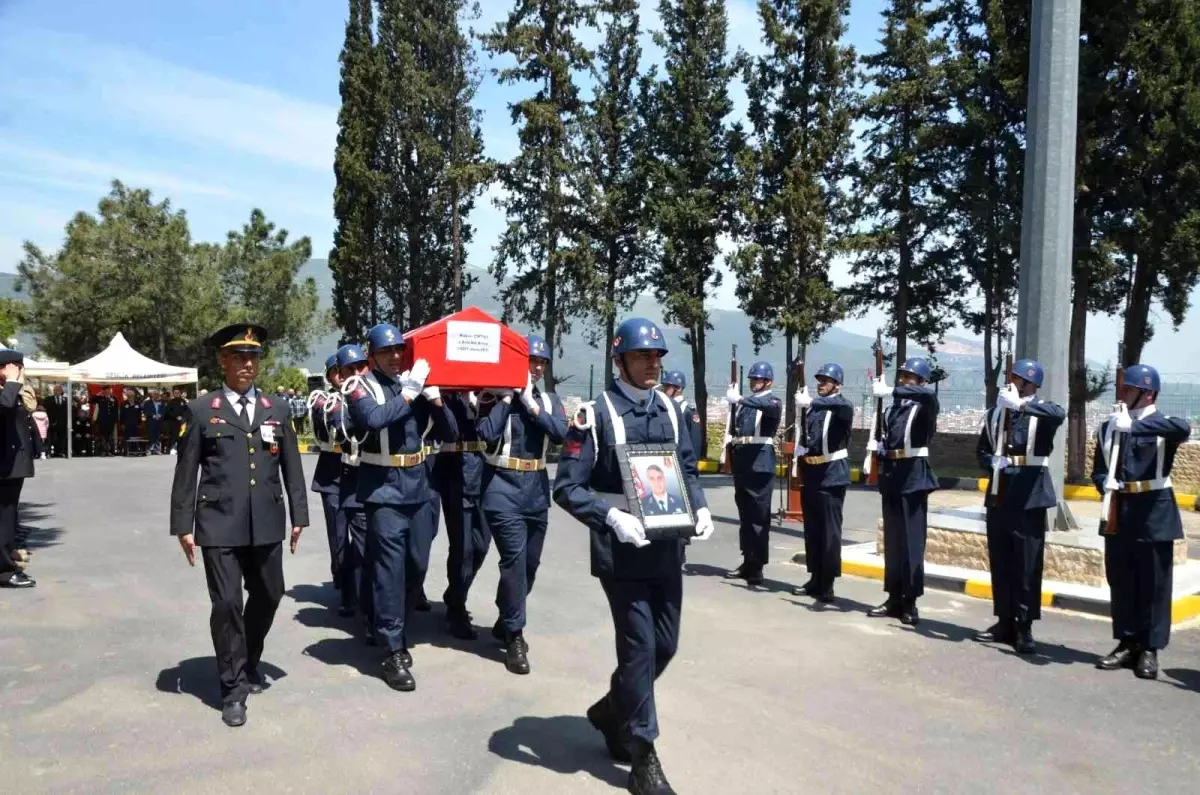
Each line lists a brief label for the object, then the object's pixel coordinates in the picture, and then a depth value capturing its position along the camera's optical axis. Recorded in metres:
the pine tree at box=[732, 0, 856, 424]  25.12
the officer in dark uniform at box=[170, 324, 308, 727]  5.64
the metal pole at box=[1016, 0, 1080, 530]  10.51
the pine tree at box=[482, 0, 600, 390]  28.11
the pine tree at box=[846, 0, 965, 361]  24.00
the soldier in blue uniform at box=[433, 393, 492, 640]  7.53
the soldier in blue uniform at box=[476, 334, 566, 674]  6.76
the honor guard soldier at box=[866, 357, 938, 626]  8.43
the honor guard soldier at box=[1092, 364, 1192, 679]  6.93
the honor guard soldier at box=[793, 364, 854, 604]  9.18
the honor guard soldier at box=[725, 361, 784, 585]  9.97
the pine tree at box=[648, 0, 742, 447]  26.81
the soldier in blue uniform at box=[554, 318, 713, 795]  4.62
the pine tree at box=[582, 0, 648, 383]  28.28
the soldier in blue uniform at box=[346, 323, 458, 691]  6.33
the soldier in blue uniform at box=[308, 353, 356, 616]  8.29
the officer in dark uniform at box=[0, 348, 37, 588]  9.01
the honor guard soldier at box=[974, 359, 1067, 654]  7.51
